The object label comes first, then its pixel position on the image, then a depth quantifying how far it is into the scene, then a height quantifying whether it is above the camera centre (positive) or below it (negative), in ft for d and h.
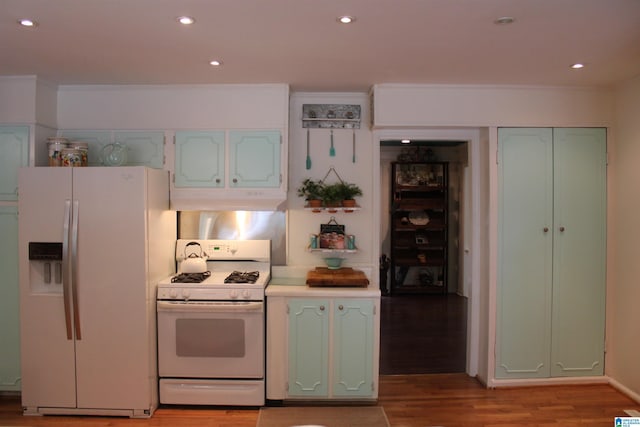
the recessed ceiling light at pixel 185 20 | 6.93 +3.21
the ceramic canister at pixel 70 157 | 10.17 +1.29
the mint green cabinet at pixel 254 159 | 10.93 +1.33
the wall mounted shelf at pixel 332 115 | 11.84 +2.69
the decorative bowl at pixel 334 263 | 11.59 -1.49
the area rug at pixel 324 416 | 9.48 -4.87
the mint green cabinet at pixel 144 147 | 11.02 +1.65
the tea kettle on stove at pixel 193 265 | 10.97 -1.47
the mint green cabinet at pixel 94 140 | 11.07 +1.84
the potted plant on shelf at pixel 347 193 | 11.45 +0.46
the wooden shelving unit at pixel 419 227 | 21.49 -0.90
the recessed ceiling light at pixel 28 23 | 7.09 +3.22
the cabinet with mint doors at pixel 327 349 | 10.18 -3.42
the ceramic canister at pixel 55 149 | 10.27 +1.49
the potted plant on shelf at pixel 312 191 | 11.49 +0.52
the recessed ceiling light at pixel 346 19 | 6.90 +3.20
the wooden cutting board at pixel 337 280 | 10.59 -1.79
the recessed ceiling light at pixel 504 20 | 6.89 +3.19
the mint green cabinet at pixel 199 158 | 10.98 +1.36
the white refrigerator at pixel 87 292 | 9.50 -1.91
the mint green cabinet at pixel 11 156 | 10.39 +1.33
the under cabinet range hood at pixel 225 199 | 11.01 +0.28
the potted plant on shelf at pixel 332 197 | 11.41 +0.35
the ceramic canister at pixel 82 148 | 10.34 +1.52
